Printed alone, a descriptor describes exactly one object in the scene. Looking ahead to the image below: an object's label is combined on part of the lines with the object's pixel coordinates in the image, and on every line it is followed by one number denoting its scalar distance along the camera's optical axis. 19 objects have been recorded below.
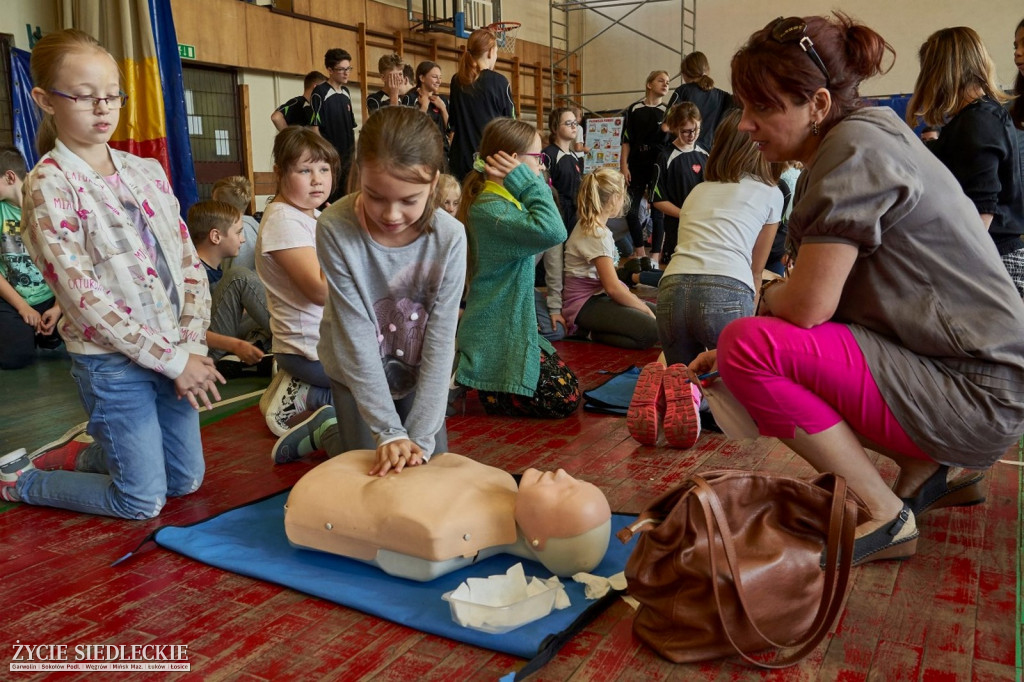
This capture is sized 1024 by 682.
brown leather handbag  1.38
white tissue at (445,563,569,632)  1.56
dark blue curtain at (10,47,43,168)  5.79
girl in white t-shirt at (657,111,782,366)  2.84
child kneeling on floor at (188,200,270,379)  3.51
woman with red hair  1.63
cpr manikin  1.70
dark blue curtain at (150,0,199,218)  5.22
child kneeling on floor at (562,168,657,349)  3.97
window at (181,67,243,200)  7.58
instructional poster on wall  10.31
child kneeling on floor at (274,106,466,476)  1.87
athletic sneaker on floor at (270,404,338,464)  2.53
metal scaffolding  12.12
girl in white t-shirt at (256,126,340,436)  2.74
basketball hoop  10.63
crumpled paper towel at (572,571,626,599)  1.67
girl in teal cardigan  2.88
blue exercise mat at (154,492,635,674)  1.55
